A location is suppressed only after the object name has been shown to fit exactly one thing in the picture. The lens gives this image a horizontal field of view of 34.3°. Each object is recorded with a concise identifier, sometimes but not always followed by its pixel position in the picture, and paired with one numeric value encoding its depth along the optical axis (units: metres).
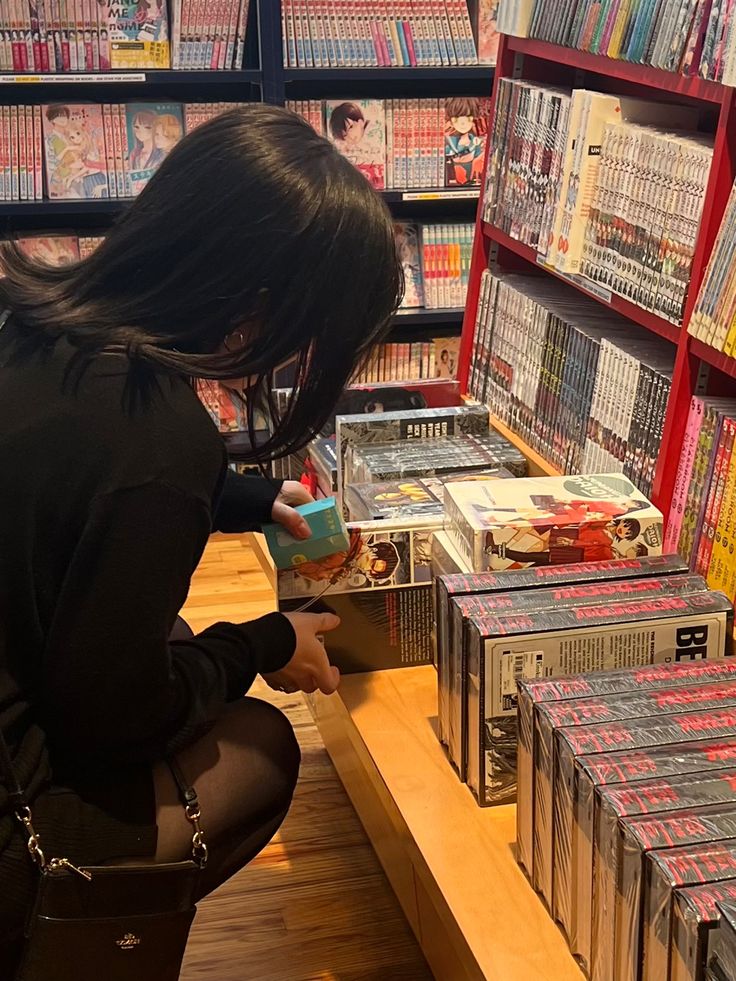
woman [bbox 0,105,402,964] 1.18
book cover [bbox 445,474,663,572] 1.64
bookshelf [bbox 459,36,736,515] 1.62
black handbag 1.25
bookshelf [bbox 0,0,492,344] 3.21
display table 1.26
